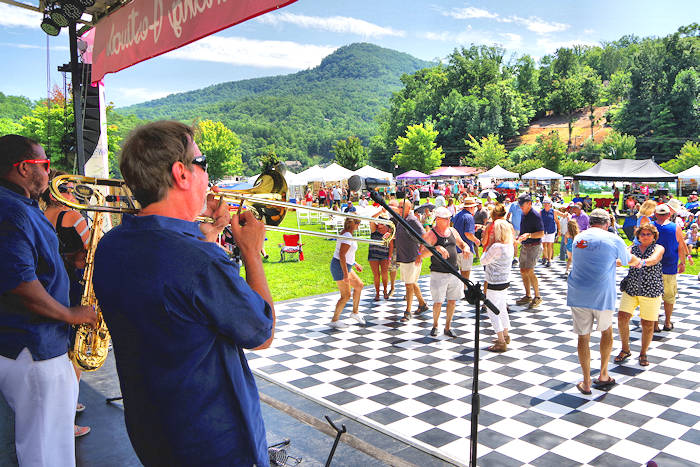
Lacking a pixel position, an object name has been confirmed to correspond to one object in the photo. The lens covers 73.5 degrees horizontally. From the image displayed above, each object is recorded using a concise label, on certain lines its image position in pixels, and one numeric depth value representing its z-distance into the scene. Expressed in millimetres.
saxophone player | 2102
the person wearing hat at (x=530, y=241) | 7801
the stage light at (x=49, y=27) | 5238
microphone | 2358
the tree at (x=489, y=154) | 51875
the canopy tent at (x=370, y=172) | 27080
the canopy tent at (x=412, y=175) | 36562
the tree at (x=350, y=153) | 68375
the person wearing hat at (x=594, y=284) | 4676
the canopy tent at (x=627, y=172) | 20109
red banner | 2510
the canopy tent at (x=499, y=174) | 33312
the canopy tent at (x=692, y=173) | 25092
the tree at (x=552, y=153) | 47188
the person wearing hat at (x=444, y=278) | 6559
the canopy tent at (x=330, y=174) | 23094
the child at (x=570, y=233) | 8426
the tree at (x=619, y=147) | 45938
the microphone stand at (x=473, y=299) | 2227
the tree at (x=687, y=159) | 35375
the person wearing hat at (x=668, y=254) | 6035
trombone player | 1182
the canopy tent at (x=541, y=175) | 30047
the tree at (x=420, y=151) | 56781
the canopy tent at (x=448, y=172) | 43712
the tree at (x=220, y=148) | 70500
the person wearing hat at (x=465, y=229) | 8281
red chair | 13164
